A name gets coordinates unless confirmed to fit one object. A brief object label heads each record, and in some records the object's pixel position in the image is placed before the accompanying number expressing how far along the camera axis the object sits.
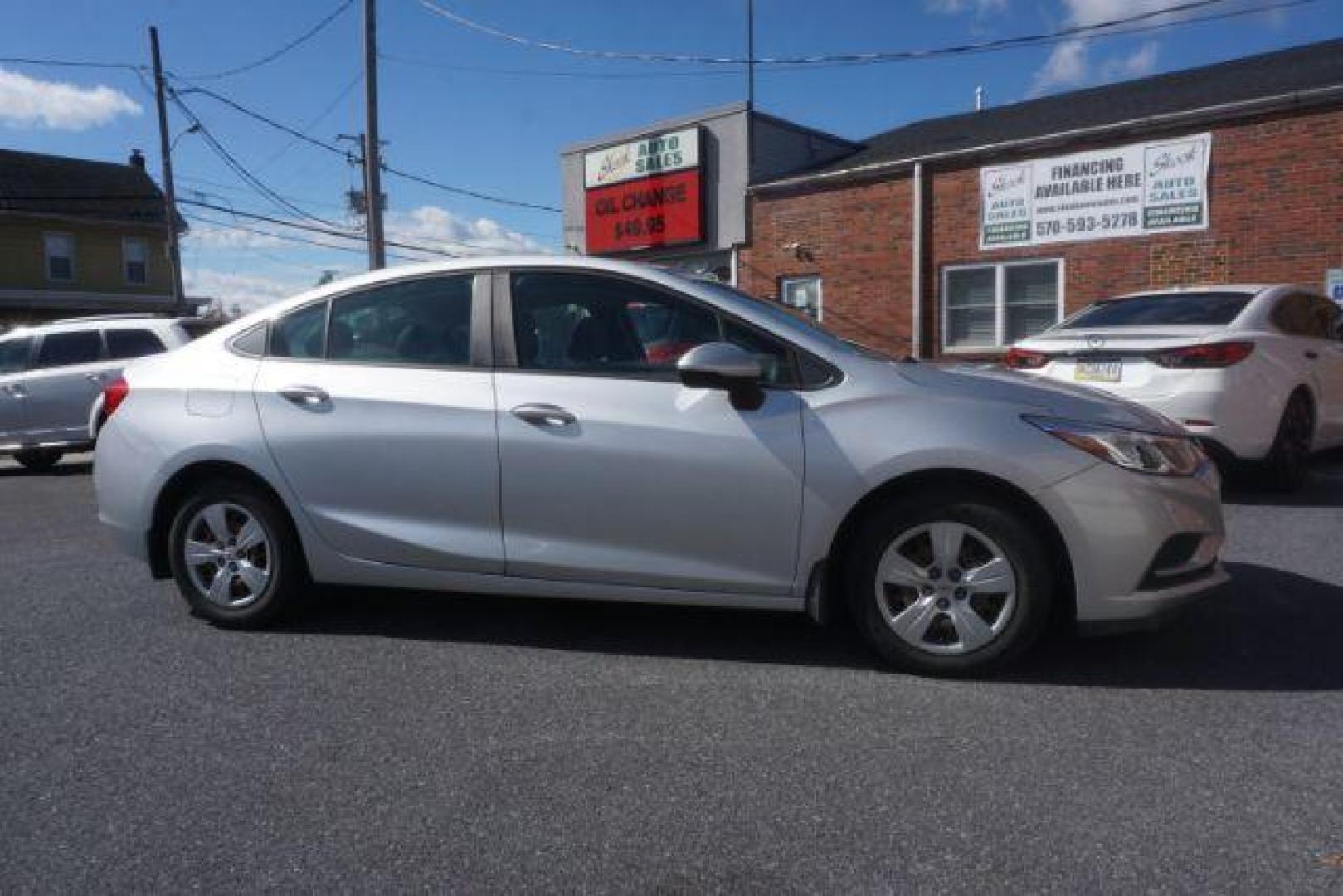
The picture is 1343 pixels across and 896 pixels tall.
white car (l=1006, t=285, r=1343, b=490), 6.53
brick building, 11.61
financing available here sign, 12.25
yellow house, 33.06
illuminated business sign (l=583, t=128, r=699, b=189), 17.70
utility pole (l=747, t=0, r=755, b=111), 20.31
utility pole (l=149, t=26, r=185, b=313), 24.66
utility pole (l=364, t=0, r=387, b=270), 16.53
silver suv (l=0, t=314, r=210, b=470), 11.29
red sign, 17.77
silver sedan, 3.57
